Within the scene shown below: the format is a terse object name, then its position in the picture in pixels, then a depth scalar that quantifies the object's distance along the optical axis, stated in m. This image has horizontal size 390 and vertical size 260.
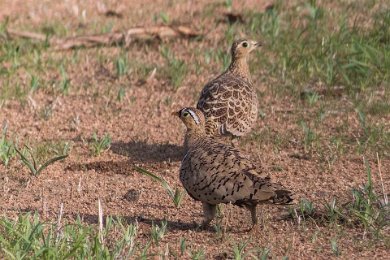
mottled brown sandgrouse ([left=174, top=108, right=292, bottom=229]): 13.03
